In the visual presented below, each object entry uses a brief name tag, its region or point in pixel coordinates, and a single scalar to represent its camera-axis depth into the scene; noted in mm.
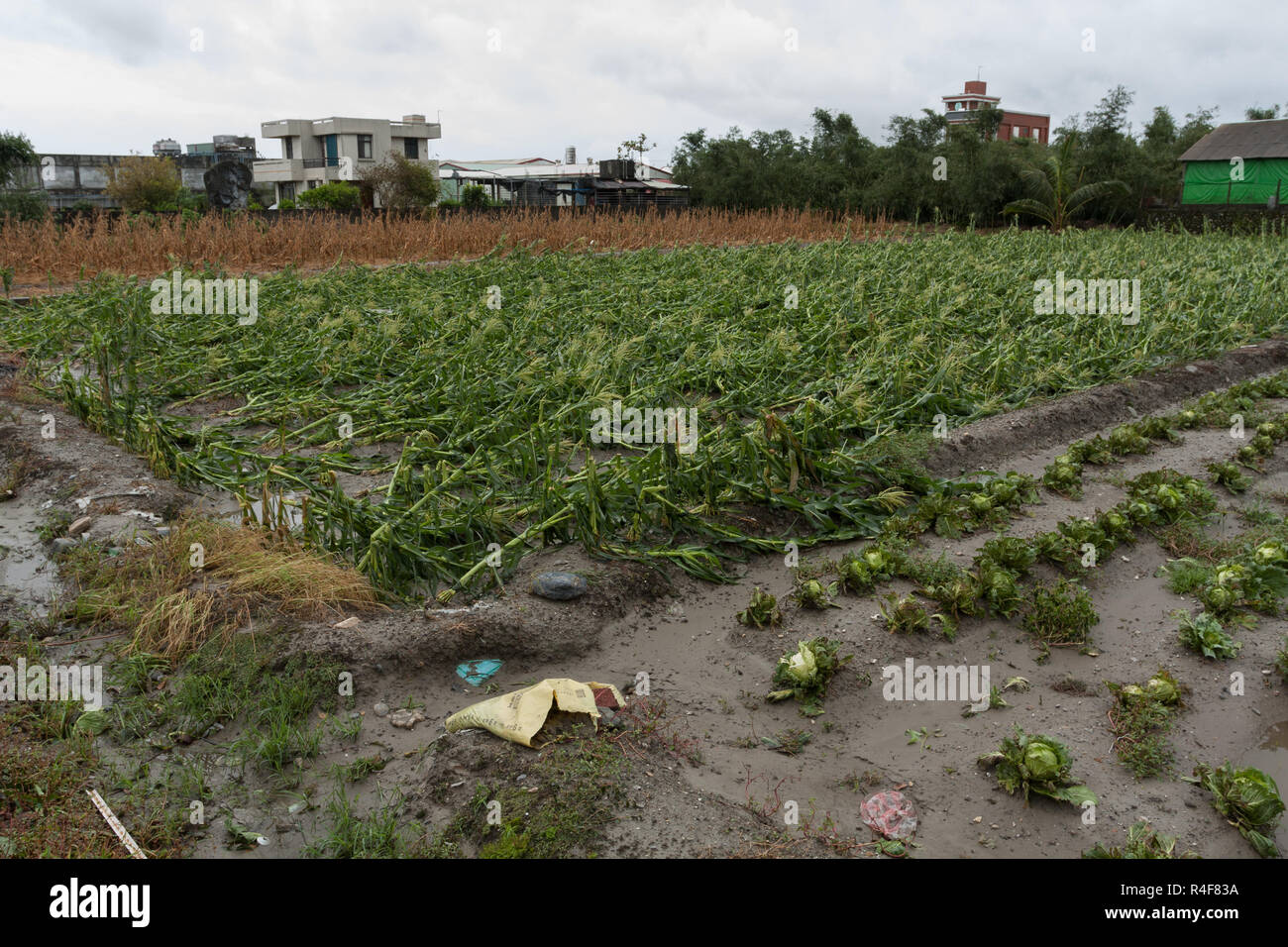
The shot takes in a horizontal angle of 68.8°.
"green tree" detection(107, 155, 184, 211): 37219
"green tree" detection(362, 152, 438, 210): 32125
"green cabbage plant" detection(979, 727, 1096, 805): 2896
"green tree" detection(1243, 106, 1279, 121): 45594
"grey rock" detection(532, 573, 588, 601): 4094
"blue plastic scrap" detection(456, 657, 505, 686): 3684
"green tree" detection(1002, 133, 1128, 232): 24547
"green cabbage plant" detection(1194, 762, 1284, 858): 2760
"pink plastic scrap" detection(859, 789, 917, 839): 2828
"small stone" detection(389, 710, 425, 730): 3391
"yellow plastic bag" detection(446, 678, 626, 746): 3119
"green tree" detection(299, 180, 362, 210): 33094
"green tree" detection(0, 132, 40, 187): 28203
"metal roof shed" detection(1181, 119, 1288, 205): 27500
